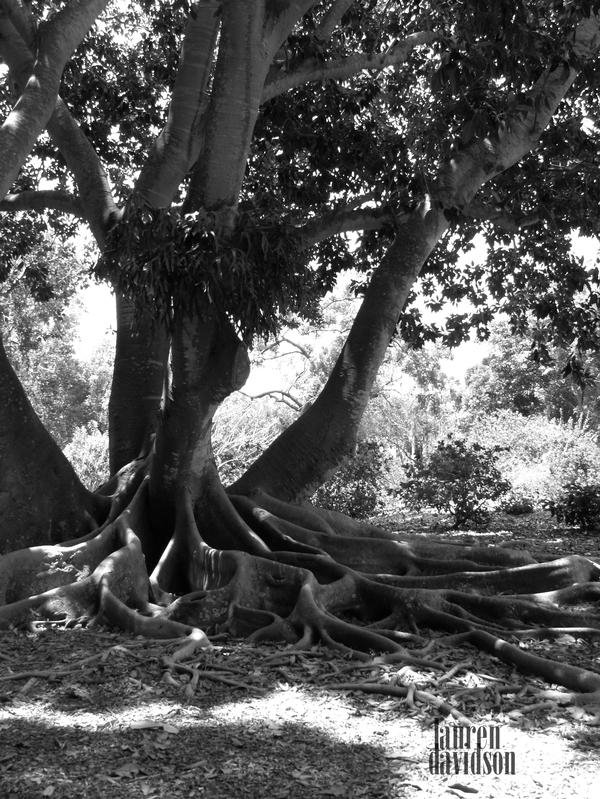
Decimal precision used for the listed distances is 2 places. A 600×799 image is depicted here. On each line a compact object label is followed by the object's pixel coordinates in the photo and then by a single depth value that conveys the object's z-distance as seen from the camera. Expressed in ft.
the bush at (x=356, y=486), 47.65
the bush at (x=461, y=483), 44.83
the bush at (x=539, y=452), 51.96
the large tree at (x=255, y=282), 18.43
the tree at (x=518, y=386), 117.70
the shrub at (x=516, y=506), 51.13
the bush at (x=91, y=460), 59.62
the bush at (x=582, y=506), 41.55
